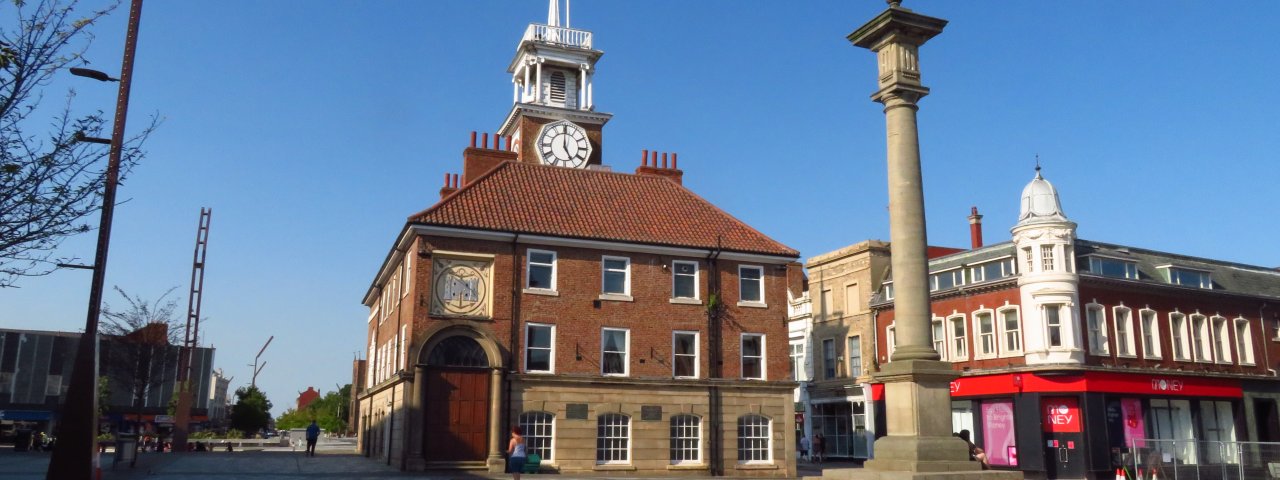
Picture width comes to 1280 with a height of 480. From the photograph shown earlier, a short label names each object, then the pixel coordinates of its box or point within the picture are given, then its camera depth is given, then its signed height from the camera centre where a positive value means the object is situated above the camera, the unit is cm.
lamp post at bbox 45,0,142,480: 1346 +51
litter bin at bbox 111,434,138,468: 2838 -76
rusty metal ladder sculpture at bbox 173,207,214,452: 4534 +359
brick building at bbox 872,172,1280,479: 3666 +339
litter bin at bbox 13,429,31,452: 4425 -86
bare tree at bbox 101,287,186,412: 4403 +376
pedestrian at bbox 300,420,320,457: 3906 -37
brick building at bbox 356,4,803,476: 2930 +317
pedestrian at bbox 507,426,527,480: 2012 -64
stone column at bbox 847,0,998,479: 1753 +260
